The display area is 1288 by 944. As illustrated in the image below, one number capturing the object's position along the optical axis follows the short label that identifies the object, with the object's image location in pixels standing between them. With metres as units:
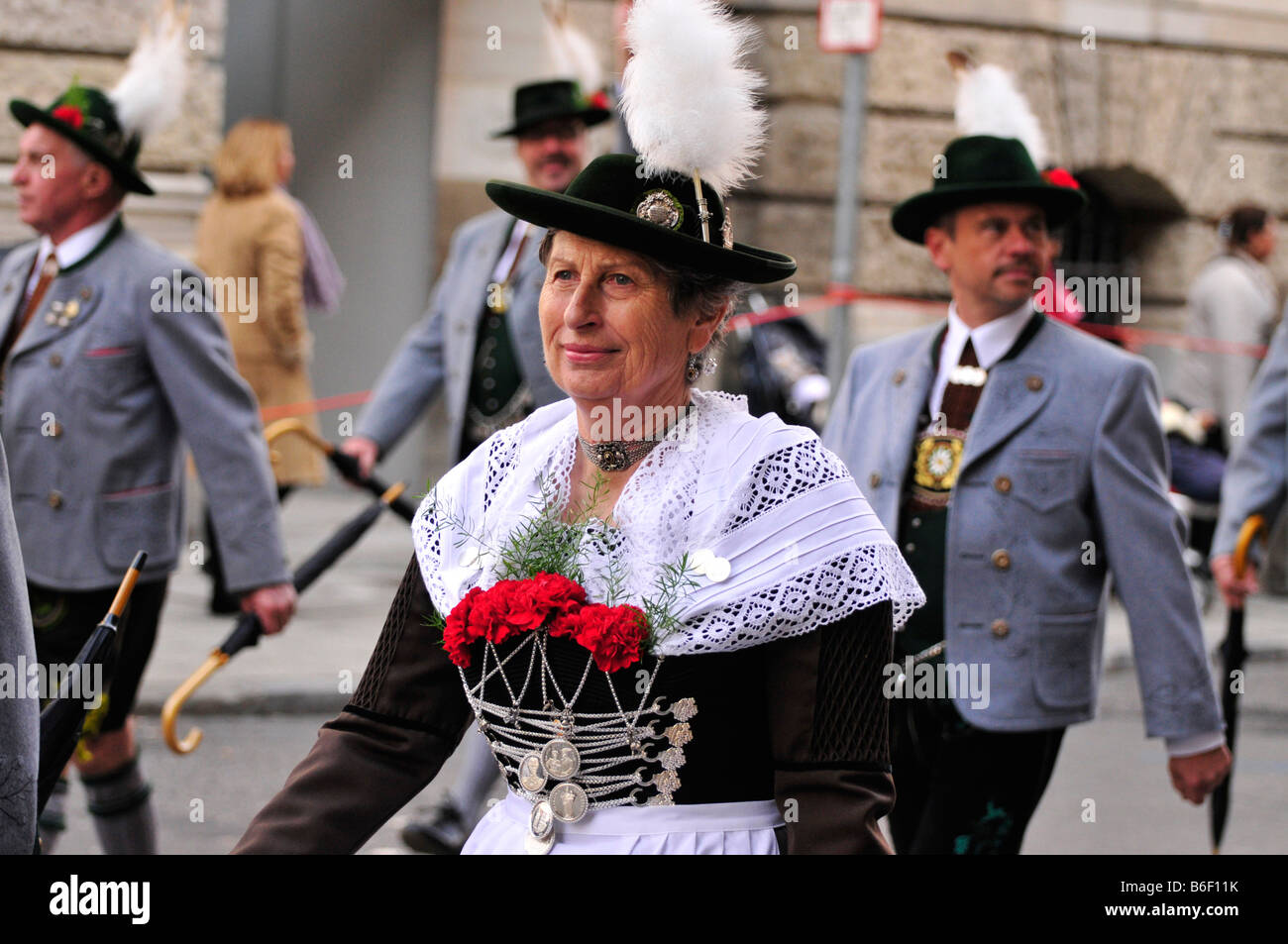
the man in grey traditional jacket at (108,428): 9.89
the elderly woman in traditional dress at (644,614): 5.28
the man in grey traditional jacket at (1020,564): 8.65
